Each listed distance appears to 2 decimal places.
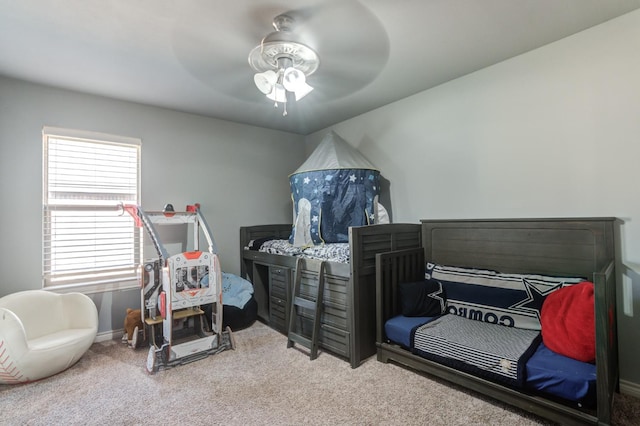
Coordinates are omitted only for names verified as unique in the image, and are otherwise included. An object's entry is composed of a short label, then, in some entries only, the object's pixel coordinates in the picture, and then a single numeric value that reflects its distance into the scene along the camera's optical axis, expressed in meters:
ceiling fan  1.98
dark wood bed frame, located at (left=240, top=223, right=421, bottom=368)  2.58
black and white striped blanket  1.87
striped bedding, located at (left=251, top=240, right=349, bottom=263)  2.83
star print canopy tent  3.26
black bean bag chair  3.42
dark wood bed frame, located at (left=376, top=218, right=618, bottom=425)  1.61
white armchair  2.21
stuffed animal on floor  3.06
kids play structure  2.65
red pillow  1.76
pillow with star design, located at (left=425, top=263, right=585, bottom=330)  2.26
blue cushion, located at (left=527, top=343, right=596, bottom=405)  1.62
